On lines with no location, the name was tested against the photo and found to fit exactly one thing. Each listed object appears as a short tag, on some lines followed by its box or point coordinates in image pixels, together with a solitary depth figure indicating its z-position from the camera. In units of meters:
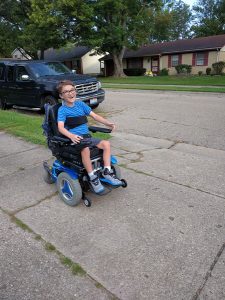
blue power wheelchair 2.83
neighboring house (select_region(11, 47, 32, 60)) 52.50
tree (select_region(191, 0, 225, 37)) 36.79
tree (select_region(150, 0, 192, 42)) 46.16
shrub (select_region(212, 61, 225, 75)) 23.43
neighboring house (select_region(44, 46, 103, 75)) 35.08
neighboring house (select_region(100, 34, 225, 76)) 24.91
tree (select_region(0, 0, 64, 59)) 22.19
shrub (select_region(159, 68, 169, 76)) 27.05
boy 2.76
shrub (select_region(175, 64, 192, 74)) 25.61
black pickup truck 7.56
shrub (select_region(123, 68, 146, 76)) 28.17
